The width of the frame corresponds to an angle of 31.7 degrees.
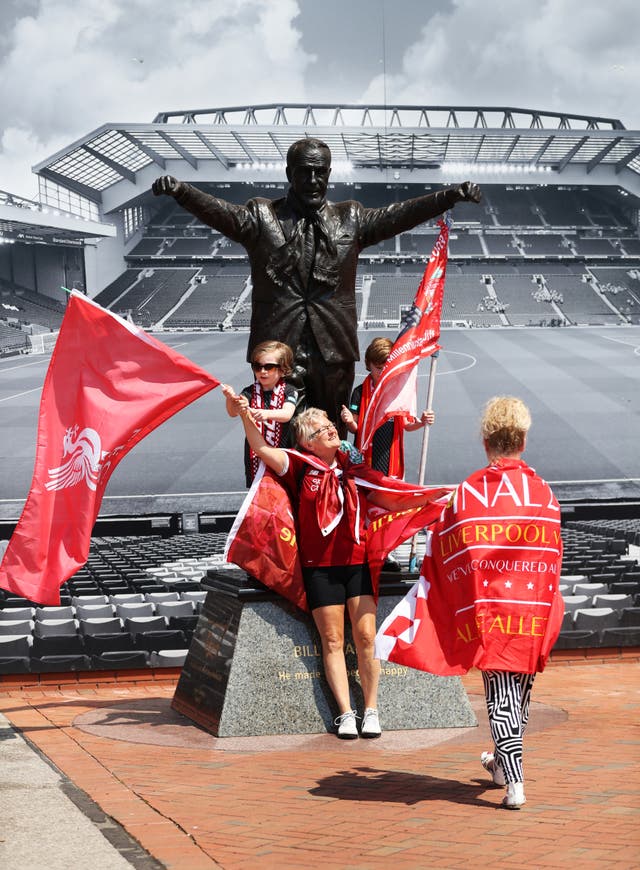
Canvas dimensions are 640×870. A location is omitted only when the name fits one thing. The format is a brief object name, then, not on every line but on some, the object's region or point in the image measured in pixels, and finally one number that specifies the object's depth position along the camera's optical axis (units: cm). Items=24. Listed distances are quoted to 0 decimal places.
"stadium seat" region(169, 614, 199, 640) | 910
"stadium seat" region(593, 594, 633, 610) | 983
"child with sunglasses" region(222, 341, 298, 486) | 633
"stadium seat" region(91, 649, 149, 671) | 841
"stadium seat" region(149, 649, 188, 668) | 855
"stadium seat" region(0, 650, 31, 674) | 824
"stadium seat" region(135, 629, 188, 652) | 863
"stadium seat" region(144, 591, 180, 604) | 1063
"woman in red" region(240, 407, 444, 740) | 602
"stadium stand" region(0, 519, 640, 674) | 848
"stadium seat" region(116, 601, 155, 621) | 995
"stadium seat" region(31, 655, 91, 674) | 837
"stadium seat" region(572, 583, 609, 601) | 1044
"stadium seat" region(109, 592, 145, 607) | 1078
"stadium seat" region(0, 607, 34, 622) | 1037
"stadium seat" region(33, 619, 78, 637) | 912
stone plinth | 618
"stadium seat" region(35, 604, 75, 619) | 1007
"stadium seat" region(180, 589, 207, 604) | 1074
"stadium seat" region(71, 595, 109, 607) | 1092
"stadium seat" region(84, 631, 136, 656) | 848
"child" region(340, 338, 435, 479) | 678
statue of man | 682
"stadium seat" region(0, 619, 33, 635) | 947
